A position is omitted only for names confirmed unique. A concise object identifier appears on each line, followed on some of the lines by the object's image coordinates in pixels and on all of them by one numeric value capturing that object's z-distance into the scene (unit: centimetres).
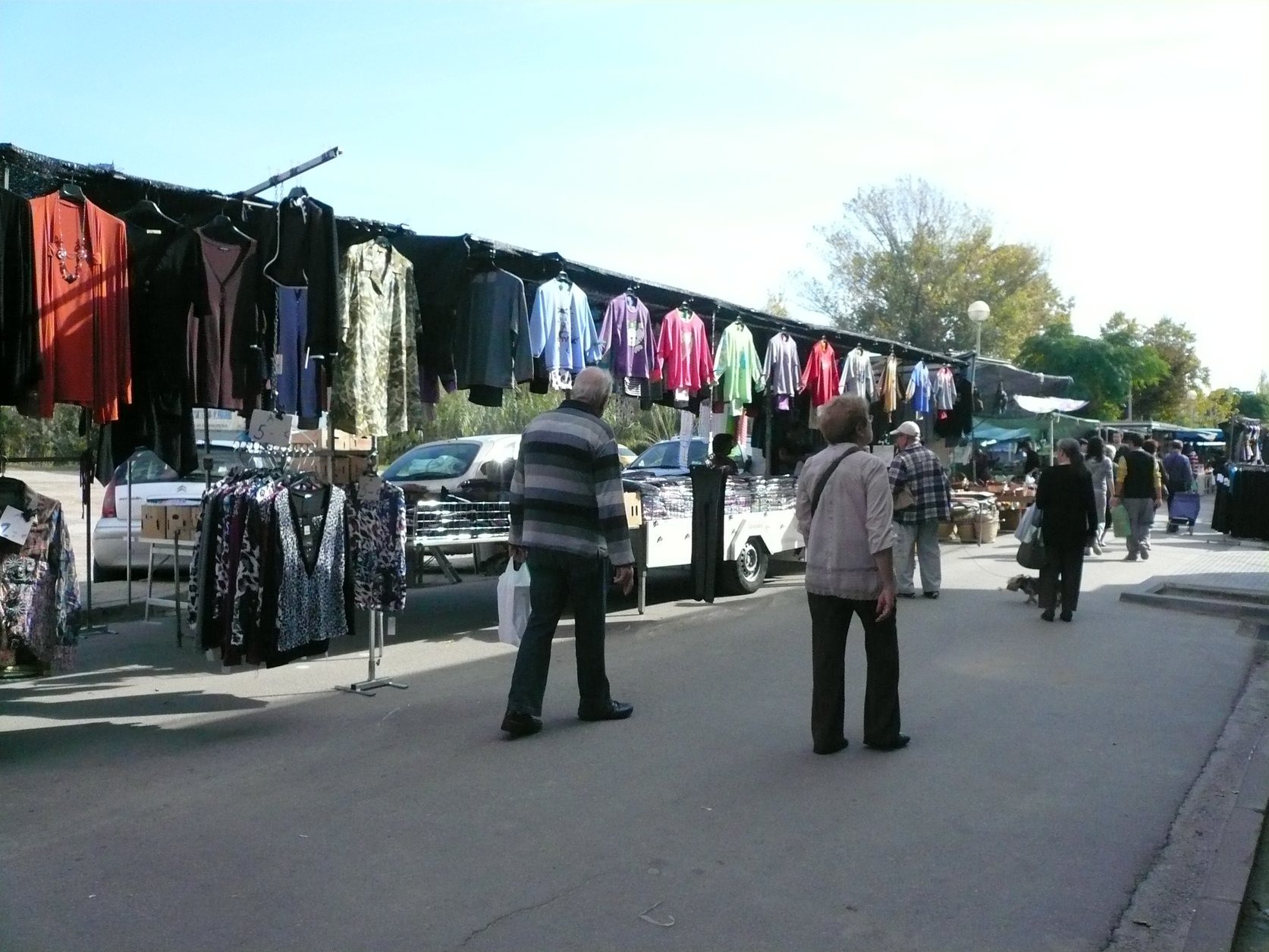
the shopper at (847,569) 567
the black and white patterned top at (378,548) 725
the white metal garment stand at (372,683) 734
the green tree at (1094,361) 3888
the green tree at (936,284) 4569
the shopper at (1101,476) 1449
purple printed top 1041
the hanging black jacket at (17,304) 591
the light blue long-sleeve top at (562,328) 920
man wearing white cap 1144
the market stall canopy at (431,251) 625
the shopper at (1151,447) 1661
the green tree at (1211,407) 5731
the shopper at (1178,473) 2203
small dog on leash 1128
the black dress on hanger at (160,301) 671
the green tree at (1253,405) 5962
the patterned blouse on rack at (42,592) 561
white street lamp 2319
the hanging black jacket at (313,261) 718
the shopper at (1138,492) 1570
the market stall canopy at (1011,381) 1966
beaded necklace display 615
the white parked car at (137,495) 1216
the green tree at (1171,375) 5575
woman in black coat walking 1008
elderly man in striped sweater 612
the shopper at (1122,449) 1606
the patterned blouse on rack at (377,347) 768
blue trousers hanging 724
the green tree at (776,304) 4994
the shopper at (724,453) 1155
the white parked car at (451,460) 1356
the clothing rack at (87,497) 879
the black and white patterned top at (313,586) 663
